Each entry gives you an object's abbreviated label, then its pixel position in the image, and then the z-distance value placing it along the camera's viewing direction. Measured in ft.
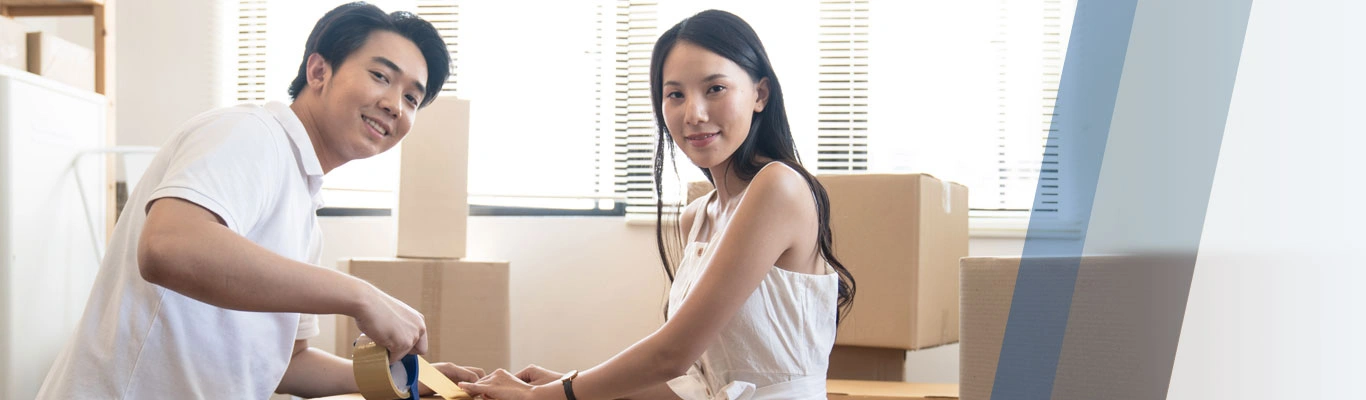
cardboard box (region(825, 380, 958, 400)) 6.12
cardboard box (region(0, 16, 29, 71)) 7.31
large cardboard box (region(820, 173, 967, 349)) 7.10
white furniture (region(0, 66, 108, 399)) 7.25
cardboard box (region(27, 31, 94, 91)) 7.58
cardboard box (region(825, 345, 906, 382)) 7.45
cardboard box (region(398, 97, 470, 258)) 8.14
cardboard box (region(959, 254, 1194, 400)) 2.11
